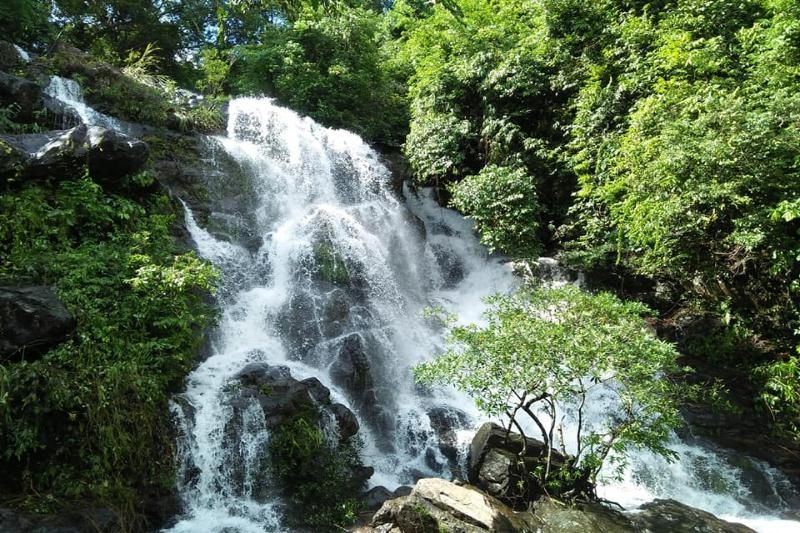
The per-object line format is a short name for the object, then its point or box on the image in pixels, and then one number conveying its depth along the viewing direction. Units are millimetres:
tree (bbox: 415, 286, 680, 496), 5422
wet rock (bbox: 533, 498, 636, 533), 5520
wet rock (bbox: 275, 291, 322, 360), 9062
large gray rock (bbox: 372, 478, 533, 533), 5285
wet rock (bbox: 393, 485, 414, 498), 6789
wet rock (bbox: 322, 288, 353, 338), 9539
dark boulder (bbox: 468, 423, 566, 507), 6301
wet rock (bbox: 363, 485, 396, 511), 6434
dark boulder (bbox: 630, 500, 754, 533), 5926
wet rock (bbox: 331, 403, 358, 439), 7180
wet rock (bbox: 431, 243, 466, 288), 13531
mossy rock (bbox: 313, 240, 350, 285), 10594
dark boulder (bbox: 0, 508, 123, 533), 4355
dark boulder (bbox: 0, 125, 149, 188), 7609
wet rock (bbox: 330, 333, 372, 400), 8562
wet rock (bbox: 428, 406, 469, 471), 7738
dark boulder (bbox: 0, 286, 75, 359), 5277
